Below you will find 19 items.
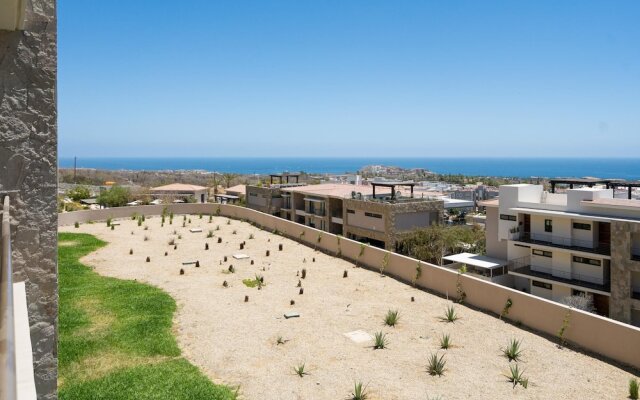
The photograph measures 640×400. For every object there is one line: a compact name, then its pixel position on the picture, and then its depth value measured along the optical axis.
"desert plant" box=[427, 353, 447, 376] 9.76
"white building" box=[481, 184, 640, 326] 26.19
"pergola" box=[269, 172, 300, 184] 58.62
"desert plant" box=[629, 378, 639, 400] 8.79
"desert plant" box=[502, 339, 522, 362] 10.53
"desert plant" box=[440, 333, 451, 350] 11.19
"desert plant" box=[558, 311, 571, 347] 11.42
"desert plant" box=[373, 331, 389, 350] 11.17
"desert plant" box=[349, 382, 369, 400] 8.59
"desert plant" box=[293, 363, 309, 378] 9.62
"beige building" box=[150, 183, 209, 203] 60.37
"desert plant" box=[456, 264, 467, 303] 14.57
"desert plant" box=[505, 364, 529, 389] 9.25
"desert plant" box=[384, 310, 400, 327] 12.71
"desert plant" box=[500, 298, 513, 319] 13.03
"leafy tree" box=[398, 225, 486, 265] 39.03
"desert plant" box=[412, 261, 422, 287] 16.30
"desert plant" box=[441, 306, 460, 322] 12.97
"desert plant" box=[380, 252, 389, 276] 18.11
